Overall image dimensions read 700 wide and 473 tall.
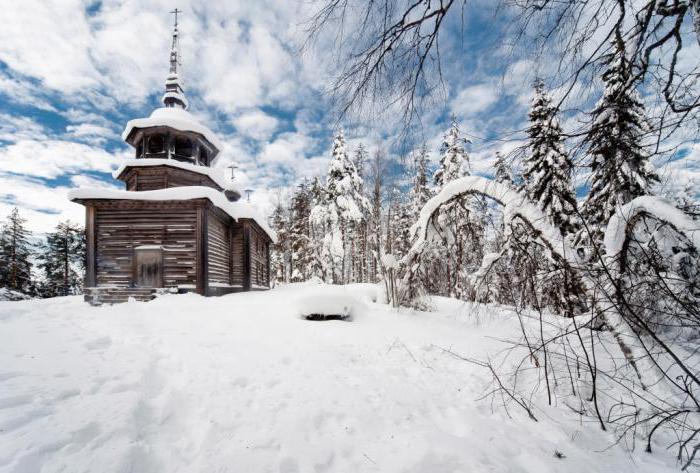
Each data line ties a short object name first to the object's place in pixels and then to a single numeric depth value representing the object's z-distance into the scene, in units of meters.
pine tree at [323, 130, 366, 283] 21.17
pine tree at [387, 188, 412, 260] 26.09
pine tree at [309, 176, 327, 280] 21.59
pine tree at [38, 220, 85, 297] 28.55
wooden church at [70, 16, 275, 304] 11.41
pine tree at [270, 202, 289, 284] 32.59
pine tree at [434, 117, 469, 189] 16.38
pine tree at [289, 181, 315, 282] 27.62
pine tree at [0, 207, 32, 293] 25.17
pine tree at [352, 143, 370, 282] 22.21
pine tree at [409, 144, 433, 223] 20.06
